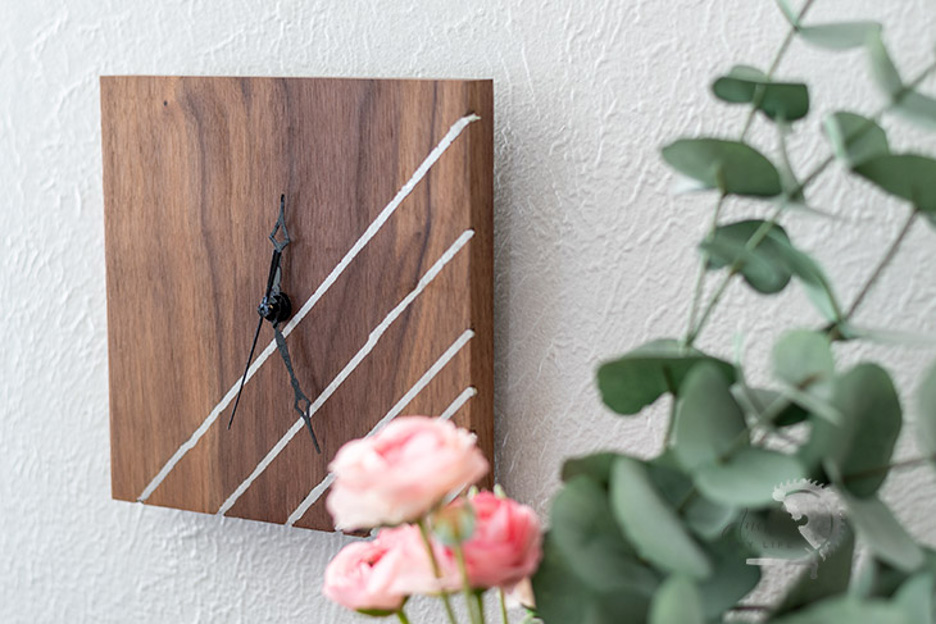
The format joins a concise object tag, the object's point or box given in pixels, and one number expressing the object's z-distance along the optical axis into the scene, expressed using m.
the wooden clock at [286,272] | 0.66
